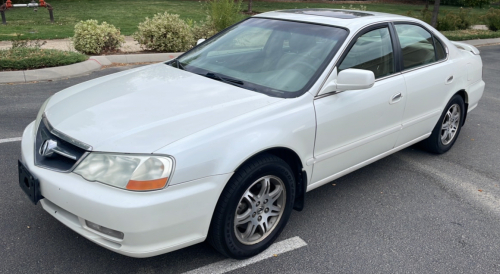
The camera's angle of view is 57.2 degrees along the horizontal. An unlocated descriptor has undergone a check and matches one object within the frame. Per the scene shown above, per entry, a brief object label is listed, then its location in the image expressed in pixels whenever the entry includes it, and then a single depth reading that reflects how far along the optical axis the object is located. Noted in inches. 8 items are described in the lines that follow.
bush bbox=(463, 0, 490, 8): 809.8
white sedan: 104.1
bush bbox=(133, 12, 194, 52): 420.8
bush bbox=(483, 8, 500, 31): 725.9
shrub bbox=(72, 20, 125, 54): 398.6
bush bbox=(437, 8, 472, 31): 702.6
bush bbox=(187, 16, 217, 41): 464.7
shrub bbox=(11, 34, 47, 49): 352.8
